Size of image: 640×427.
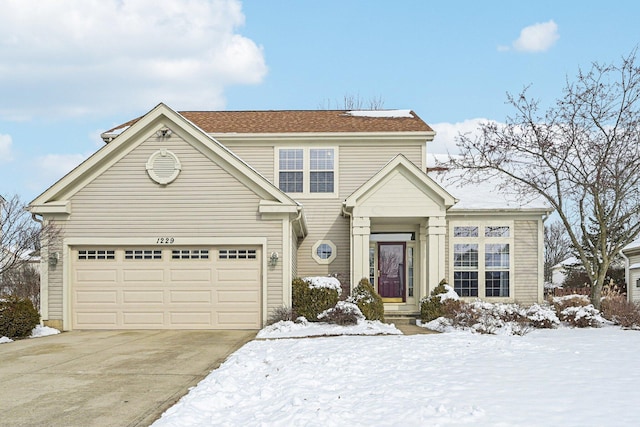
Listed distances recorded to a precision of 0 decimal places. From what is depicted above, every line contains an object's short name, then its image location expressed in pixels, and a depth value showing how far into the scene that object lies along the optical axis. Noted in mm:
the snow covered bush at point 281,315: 15352
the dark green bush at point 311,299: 15414
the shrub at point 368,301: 15250
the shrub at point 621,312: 14892
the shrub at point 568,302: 16141
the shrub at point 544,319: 14625
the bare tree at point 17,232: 16047
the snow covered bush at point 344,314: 14664
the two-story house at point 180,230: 15828
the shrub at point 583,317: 15019
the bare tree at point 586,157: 17141
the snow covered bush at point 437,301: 16031
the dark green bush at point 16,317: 14164
